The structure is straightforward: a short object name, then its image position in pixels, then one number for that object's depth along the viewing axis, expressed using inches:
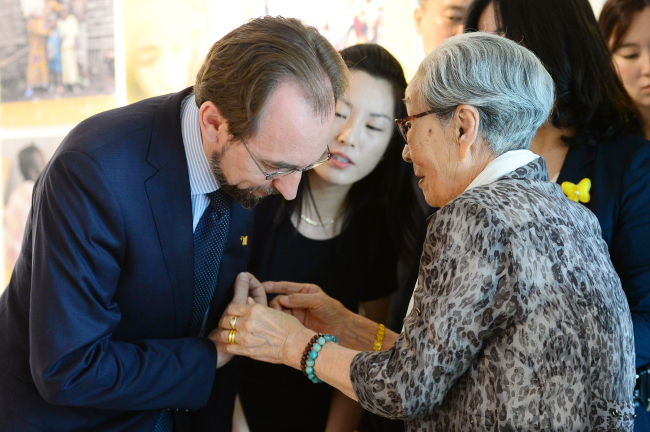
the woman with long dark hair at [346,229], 84.7
